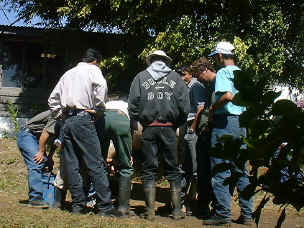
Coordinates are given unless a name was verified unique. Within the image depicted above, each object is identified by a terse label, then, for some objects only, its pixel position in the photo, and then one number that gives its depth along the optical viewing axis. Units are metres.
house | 12.86
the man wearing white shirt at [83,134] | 6.11
